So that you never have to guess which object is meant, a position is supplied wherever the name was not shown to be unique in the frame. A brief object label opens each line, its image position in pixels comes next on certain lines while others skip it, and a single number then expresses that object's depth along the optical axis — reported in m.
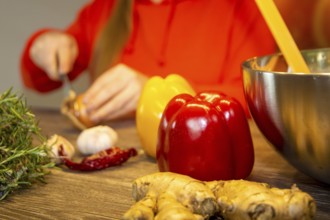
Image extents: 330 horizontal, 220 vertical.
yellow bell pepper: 0.88
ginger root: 0.51
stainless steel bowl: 0.56
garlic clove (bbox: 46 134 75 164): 0.84
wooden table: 0.63
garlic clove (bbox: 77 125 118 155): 0.91
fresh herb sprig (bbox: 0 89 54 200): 0.70
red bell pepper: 0.70
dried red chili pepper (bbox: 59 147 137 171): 0.81
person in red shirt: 1.21
